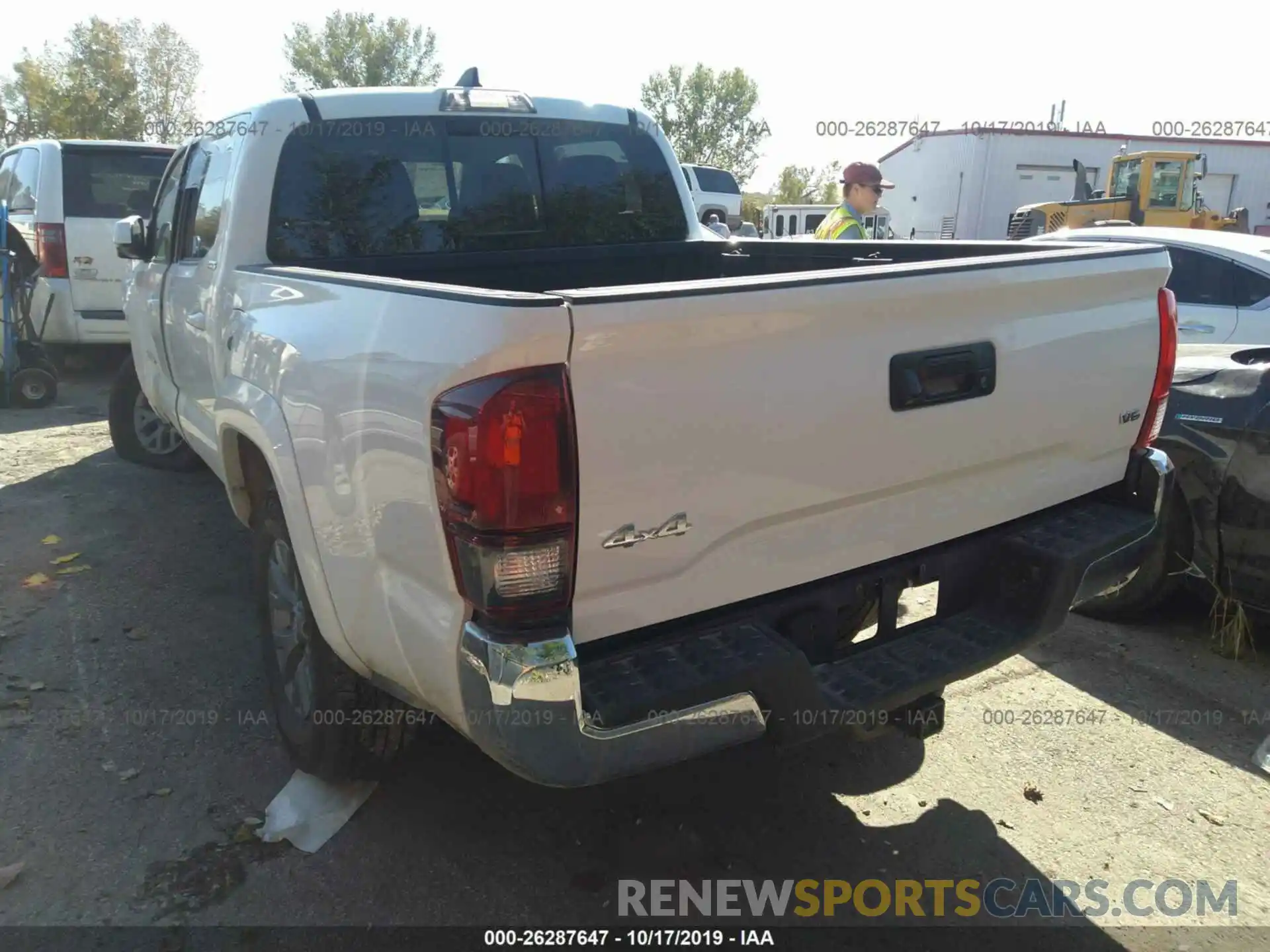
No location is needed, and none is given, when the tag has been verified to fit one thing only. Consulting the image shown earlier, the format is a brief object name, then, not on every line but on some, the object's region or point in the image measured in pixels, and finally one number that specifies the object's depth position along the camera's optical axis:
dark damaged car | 3.67
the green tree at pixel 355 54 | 45.06
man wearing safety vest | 6.10
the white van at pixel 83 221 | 8.37
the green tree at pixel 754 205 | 37.47
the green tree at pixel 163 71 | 35.91
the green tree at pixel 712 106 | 52.00
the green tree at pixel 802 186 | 55.00
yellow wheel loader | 16.77
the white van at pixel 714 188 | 24.31
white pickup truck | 1.89
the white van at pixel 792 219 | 26.39
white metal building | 27.45
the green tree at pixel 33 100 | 32.41
